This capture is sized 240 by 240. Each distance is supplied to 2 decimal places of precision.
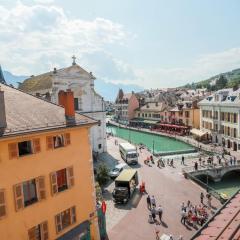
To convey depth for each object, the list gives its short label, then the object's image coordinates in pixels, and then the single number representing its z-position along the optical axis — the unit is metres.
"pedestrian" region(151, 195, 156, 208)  23.90
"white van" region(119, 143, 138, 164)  38.03
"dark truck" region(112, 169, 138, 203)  25.01
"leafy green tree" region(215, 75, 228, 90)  128.04
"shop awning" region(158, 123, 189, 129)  65.93
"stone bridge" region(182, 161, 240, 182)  35.05
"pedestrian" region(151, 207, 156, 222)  22.09
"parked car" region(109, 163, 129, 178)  32.07
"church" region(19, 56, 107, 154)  39.83
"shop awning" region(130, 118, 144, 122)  84.46
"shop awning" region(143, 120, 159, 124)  78.20
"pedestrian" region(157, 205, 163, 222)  22.27
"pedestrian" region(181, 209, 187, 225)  21.86
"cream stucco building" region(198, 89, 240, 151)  45.80
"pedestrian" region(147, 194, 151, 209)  24.36
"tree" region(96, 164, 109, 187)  28.52
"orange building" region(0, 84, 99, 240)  12.38
